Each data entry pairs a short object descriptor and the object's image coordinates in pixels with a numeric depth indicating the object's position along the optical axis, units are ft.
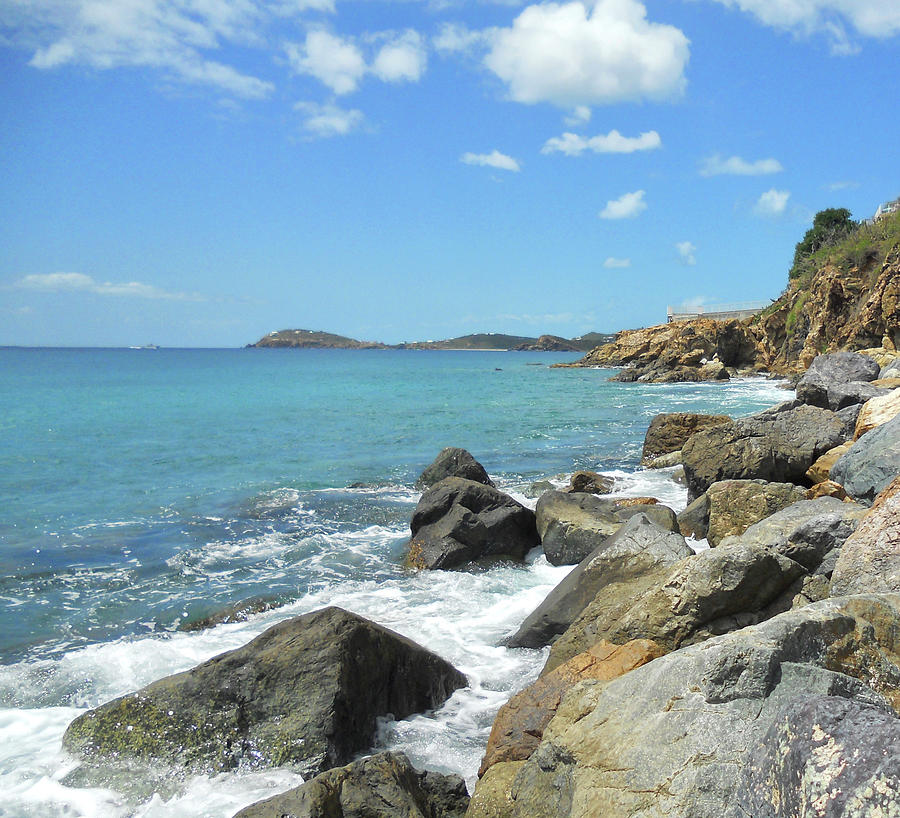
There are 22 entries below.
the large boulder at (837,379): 57.72
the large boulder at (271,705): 20.06
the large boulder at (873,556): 16.26
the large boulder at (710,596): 18.11
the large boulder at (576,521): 37.01
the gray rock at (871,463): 25.79
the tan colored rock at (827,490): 29.76
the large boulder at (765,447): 41.34
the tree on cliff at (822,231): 201.24
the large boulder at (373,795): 15.33
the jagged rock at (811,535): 20.61
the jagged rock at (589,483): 53.21
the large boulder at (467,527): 39.29
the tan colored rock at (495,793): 15.49
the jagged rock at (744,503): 32.14
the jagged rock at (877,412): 35.91
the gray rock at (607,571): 25.62
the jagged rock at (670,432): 65.77
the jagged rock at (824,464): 37.40
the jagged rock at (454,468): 52.65
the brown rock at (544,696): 17.65
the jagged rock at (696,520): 36.29
